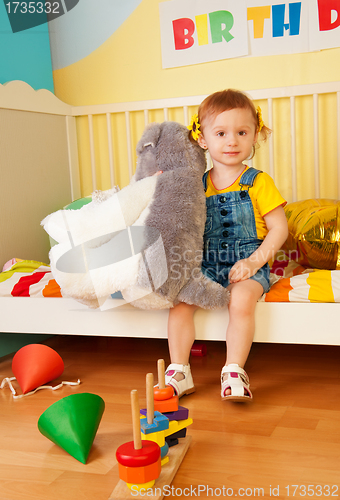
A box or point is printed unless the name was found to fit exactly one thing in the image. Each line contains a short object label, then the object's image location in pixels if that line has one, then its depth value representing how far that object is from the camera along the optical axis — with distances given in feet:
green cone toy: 2.67
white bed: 3.55
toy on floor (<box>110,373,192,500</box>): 2.21
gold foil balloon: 3.97
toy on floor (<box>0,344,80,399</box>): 3.71
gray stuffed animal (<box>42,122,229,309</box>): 3.40
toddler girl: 3.50
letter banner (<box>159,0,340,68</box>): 5.28
